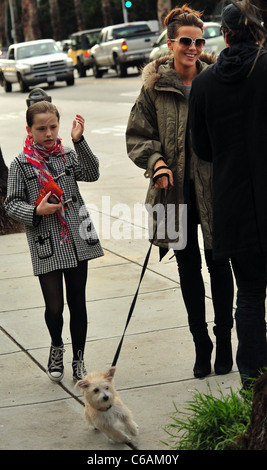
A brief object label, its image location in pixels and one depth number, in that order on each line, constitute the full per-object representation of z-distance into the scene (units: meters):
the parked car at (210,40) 28.02
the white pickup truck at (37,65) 34.44
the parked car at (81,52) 43.25
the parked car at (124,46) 35.44
